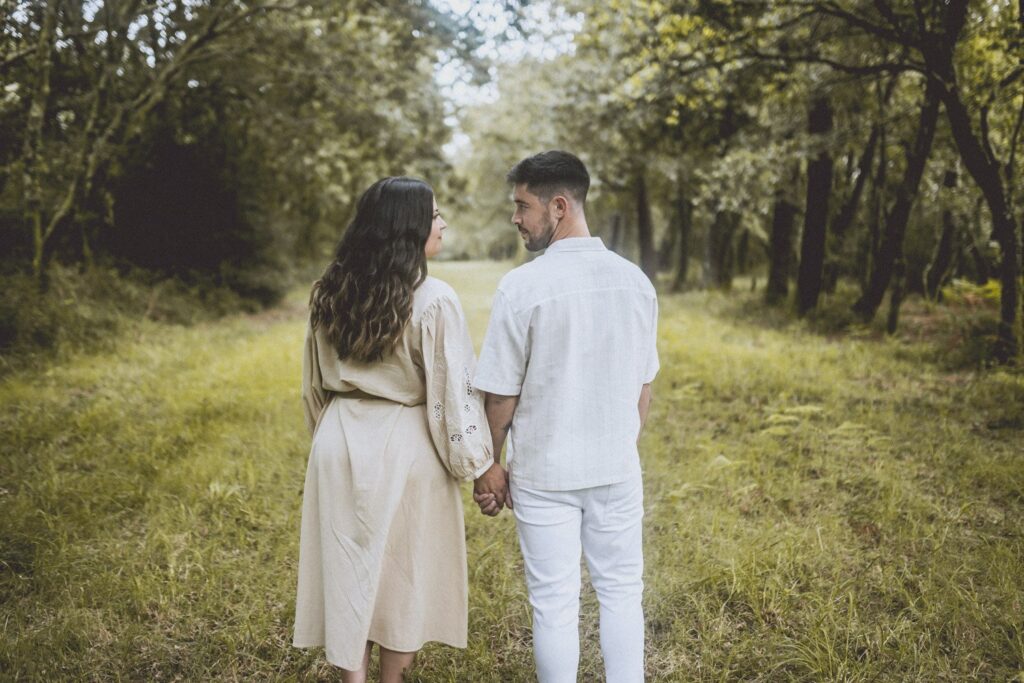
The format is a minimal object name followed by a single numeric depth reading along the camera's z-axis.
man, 2.14
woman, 2.28
